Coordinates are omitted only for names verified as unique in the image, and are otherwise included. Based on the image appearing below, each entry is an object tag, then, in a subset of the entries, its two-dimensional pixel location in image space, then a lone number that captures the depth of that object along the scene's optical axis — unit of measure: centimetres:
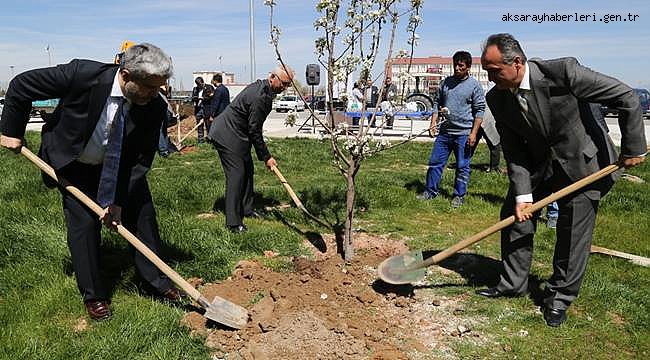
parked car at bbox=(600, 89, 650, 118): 2578
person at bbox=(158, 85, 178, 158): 1059
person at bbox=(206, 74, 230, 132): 1212
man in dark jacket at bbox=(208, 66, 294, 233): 532
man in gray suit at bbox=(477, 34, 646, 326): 325
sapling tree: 402
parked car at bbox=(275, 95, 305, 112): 3468
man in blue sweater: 658
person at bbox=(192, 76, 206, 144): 1391
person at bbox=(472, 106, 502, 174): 767
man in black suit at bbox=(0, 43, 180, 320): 309
